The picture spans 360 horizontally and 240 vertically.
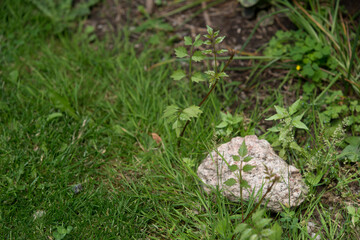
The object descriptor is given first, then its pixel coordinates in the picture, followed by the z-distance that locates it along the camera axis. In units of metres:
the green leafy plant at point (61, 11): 3.61
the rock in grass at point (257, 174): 2.16
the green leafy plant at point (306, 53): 2.80
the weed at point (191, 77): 2.09
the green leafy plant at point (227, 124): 2.53
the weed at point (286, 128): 2.32
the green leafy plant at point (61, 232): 2.10
